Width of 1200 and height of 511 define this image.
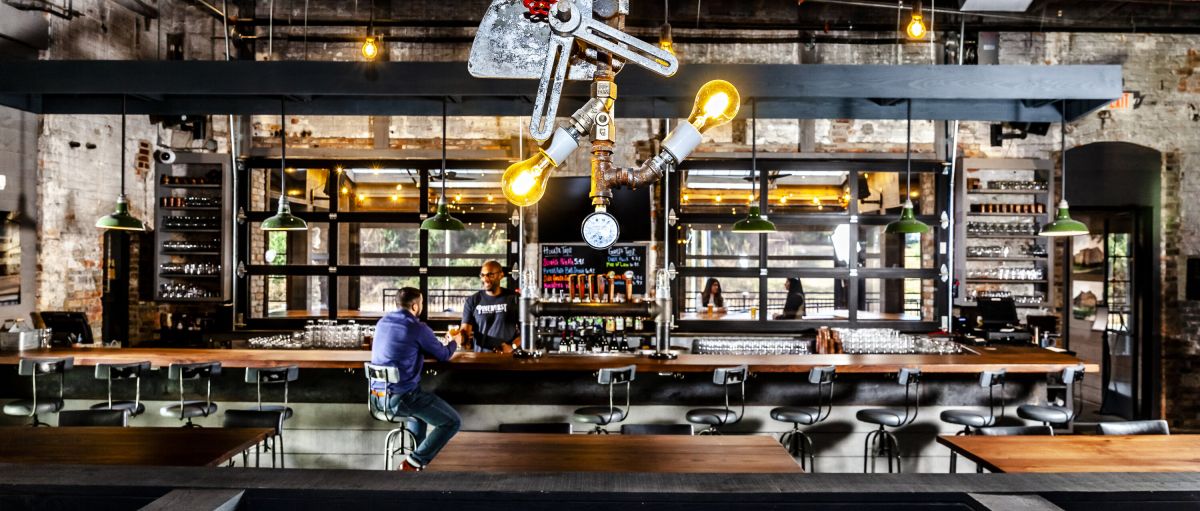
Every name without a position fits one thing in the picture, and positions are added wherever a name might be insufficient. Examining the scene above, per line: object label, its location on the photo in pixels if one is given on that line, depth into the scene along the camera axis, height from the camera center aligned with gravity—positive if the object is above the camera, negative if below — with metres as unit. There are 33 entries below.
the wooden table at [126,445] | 2.81 -0.88
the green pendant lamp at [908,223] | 5.14 +0.26
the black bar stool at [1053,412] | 4.56 -1.08
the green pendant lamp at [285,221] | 5.21 +0.26
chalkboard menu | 7.71 -0.08
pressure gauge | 3.09 +0.12
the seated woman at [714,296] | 8.39 -0.52
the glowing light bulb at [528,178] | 2.75 +0.32
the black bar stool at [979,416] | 4.48 -1.10
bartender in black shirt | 5.73 -0.57
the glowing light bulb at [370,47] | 6.46 +2.02
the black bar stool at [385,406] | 4.15 -0.99
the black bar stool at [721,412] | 4.52 -1.09
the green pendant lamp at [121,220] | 5.00 +0.25
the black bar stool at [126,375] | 4.68 -0.86
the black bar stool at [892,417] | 4.46 -1.11
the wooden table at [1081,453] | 2.78 -0.88
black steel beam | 4.18 +1.10
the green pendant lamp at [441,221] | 5.19 +0.26
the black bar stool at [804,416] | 4.49 -1.10
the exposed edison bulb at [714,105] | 2.70 +0.62
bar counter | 4.73 -0.78
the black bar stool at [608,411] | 4.46 -1.09
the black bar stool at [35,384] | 4.75 -0.97
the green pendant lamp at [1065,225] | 4.86 +0.24
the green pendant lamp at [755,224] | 5.31 +0.26
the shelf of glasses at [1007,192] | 7.30 +0.71
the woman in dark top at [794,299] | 7.96 -0.52
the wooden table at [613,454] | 2.67 -0.86
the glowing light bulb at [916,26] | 6.15 +2.14
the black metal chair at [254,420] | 3.95 -1.01
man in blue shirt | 4.23 -0.75
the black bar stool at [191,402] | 4.64 -1.06
